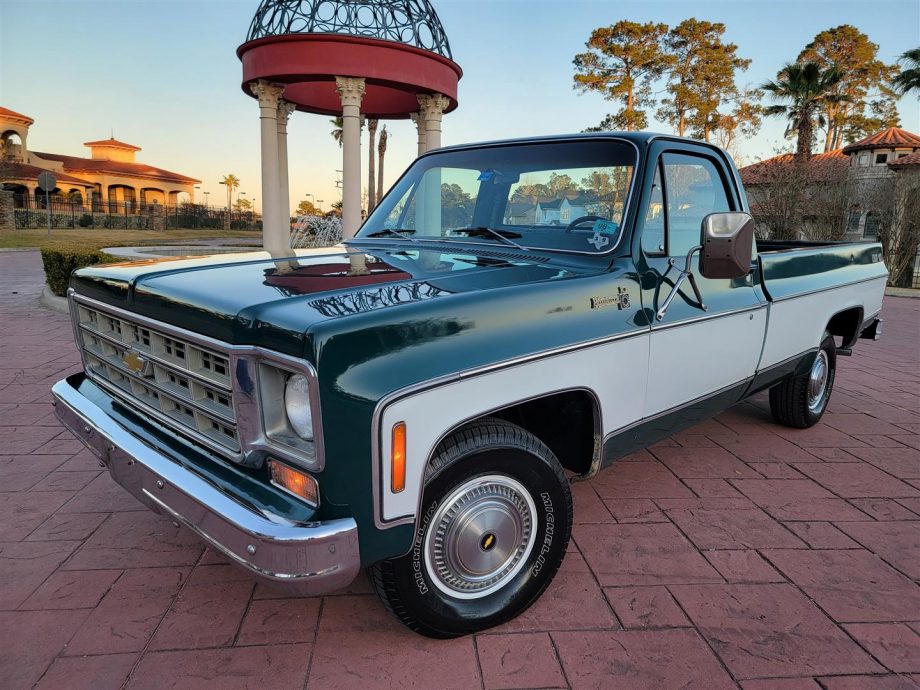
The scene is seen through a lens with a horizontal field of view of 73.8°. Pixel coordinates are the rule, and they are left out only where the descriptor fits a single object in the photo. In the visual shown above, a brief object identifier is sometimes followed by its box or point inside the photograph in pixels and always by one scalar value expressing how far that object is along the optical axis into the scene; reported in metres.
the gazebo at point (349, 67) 12.38
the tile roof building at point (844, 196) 20.61
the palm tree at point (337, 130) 37.85
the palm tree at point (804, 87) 27.02
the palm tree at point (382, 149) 35.55
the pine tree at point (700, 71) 32.38
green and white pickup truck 1.82
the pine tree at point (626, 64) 32.25
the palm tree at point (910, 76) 27.92
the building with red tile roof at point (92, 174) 44.38
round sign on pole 25.44
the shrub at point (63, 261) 8.78
